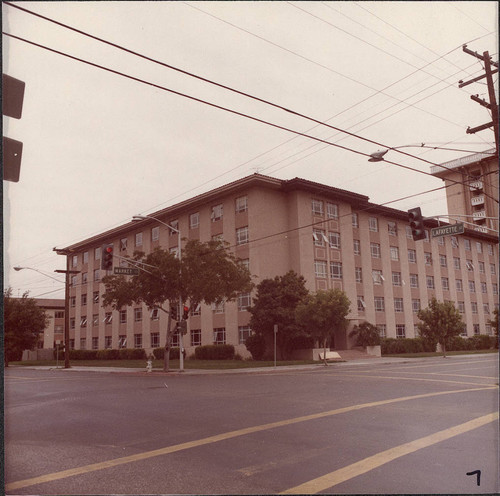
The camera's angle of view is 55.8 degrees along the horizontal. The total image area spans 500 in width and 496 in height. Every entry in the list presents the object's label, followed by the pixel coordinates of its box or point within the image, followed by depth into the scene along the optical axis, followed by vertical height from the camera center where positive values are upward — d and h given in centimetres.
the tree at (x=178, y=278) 2692 +248
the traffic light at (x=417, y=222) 1494 +286
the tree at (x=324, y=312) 3216 +36
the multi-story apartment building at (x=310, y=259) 2553 +451
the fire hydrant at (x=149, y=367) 2577 -241
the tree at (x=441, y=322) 3809 -71
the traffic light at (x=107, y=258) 1705 +241
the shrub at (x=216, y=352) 3800 -254
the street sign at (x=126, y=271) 2441 +277
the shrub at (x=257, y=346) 3609 -204
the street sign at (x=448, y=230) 1413 +247
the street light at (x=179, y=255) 2642 +387
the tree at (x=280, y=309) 3519 +72
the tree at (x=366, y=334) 4016 -158
